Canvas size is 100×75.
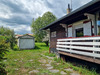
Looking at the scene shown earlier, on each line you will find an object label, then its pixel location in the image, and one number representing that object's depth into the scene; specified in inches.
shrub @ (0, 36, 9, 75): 83.3
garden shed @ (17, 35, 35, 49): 531.8
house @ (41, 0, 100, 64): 118.0
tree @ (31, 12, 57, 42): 787.6
